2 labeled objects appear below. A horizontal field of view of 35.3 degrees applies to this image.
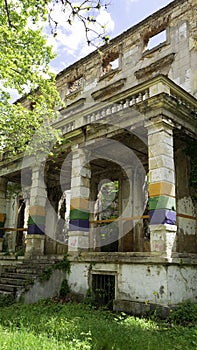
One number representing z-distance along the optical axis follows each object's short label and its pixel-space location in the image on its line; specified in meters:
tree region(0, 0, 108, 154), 8.31
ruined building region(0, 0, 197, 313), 7.70
